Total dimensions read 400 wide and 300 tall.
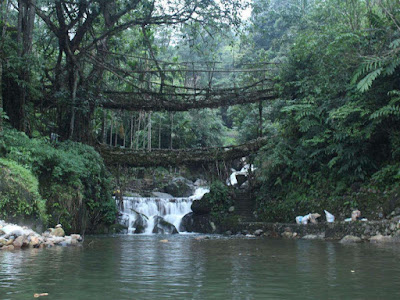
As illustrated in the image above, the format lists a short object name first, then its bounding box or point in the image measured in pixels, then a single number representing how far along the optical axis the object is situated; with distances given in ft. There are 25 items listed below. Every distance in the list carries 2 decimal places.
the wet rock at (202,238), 41.93
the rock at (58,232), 31.50
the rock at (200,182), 99.73
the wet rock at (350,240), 34.40
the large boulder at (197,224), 59.72
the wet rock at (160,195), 81.05
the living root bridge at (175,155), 63.41
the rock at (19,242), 25.24
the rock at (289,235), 43.24
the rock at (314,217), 44.58
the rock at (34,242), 26.03
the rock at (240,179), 72.02
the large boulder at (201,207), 61.93
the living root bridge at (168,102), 57.93
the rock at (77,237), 31.37
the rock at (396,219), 33.60
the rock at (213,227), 58.92
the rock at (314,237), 40.14
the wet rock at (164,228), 56.59
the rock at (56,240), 28.38
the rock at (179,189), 88.19
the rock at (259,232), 48.21
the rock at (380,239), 32.68
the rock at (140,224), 55.67
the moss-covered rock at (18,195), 29.53
